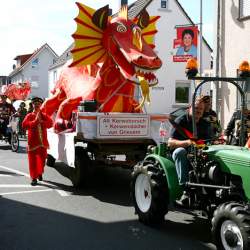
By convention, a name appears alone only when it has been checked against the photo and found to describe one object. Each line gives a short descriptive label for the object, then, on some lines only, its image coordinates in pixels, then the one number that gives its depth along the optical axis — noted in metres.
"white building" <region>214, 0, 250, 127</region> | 10.10
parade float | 5.52
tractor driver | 3.68
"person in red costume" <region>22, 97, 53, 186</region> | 6.08
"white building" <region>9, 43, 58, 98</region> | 42.42
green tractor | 3.04
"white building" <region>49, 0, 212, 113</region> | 22.12
